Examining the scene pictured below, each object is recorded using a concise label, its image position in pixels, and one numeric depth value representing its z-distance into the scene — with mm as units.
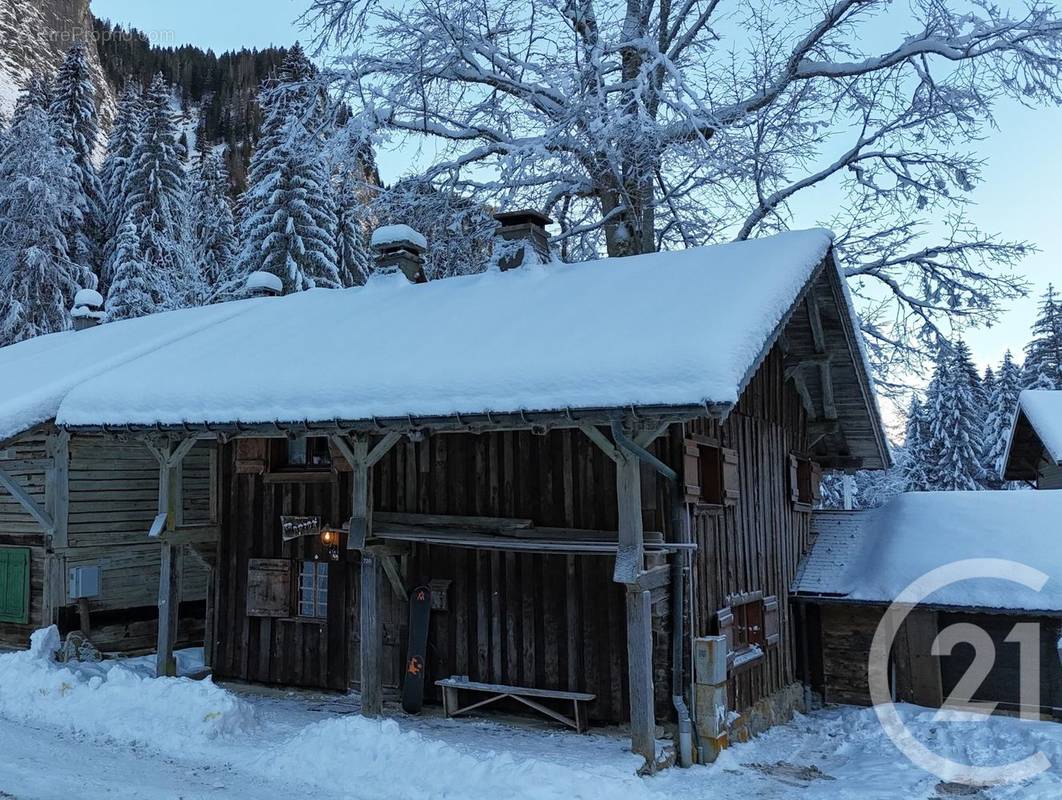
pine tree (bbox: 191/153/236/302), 41134
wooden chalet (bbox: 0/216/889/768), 8086
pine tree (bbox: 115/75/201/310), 34531
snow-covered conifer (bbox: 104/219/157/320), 32906
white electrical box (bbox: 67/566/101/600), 12672
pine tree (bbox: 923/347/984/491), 35719
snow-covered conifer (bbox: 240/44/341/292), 30250
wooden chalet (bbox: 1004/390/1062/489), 17750
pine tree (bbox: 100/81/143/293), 38000
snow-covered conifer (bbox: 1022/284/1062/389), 37938
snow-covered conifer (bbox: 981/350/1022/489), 35094
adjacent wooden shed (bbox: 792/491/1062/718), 12406
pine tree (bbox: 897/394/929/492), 37250
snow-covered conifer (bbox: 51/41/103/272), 37000
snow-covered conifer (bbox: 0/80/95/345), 31344
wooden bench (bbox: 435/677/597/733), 9117
